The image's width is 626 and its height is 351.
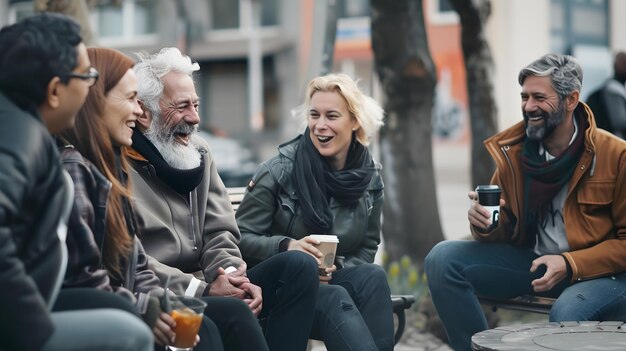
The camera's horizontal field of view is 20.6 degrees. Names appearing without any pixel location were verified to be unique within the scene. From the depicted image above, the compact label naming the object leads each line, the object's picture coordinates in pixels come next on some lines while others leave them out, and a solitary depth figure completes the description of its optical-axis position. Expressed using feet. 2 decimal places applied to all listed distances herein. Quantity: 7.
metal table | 17.40
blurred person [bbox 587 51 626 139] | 41.45
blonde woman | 22.69
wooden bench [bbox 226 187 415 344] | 25.07
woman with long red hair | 16.49
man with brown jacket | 23.80
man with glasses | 13.89
